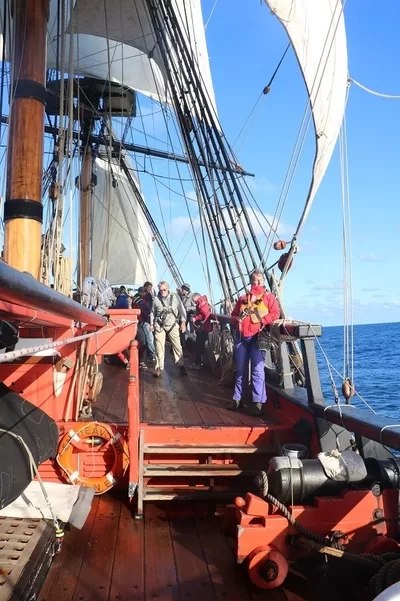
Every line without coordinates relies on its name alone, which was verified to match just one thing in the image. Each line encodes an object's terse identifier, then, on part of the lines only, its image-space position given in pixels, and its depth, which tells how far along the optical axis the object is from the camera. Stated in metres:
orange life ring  4.38
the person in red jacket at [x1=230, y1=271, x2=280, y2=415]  5.32
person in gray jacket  7.96
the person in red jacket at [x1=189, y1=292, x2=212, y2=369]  9.00
